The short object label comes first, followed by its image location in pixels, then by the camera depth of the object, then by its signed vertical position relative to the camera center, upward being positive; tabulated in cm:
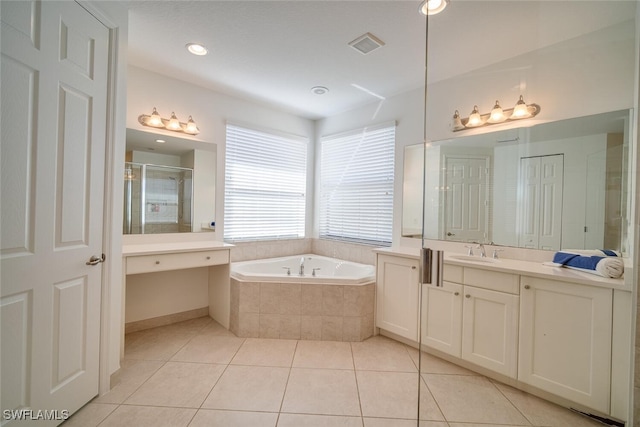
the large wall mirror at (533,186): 168 +25
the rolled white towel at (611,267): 153 -27
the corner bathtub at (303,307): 251 -91
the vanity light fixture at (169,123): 256 +86
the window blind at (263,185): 321 +34
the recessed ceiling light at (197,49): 216 +134
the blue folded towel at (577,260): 165 -27
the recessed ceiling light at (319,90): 286 +135
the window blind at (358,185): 315 +37
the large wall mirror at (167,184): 252 +25
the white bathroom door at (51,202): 119 +2
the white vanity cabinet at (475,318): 184 -78
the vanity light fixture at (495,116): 210 +87
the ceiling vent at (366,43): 200 +134
